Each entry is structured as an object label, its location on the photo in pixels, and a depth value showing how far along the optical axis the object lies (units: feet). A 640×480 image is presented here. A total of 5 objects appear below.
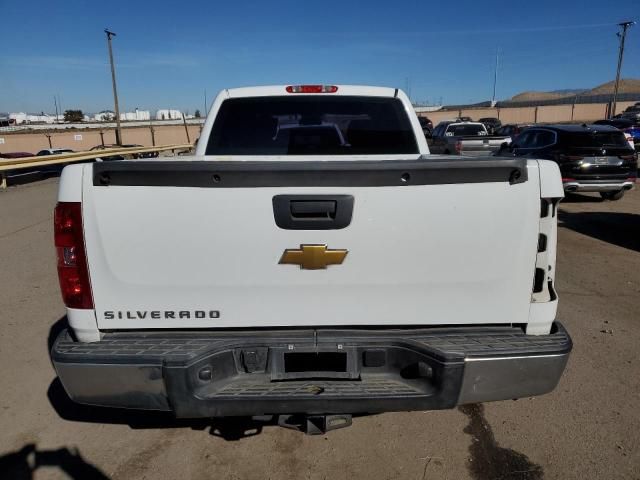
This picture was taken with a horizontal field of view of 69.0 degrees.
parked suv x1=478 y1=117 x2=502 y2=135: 144.89
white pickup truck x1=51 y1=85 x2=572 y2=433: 6.79
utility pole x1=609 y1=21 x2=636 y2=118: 152.66
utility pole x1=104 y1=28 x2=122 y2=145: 117.70
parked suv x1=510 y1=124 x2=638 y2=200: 34.40
